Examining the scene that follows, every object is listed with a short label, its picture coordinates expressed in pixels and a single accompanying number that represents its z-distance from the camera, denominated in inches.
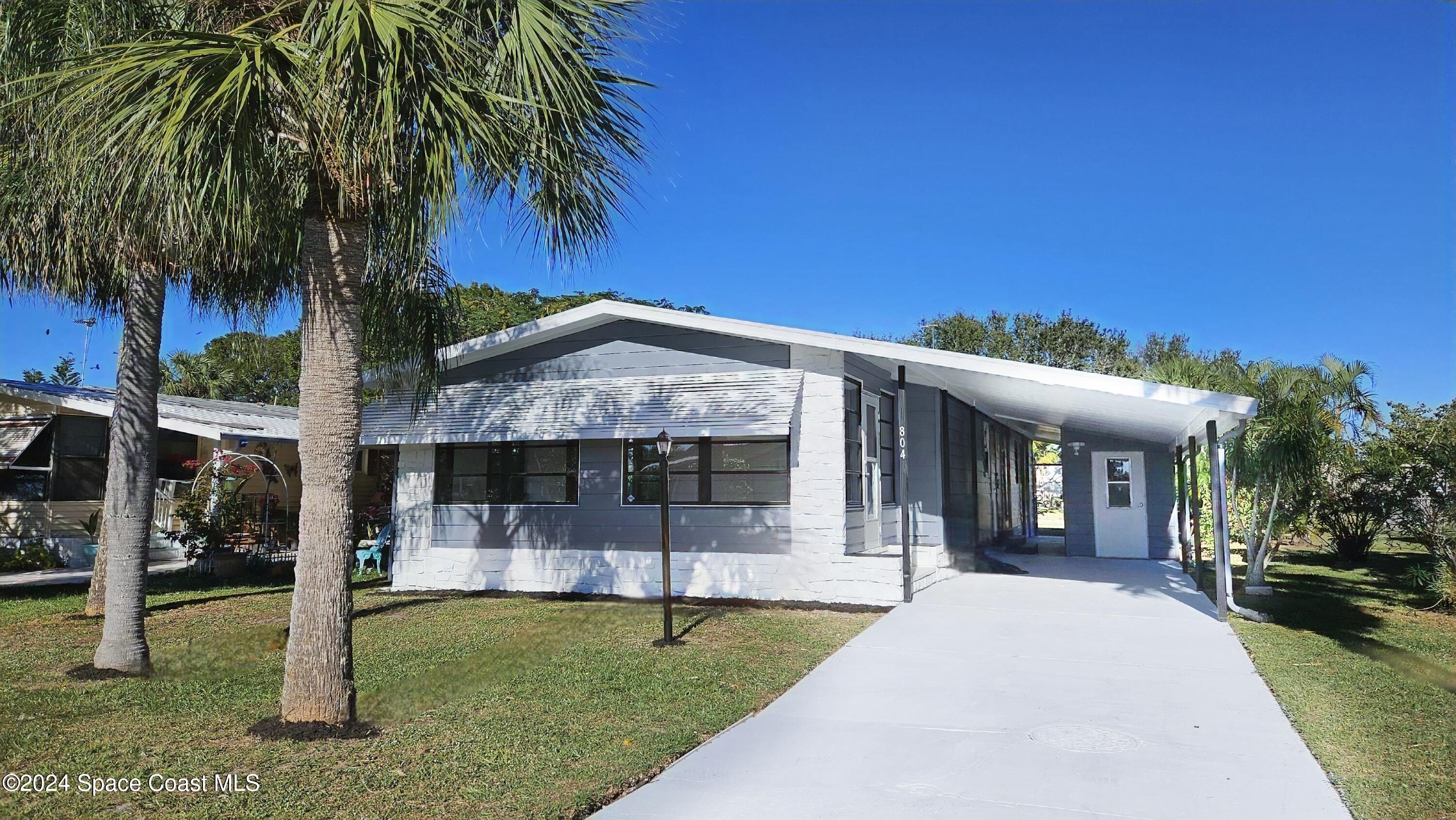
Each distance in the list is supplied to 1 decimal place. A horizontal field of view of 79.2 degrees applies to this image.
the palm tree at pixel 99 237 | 219.3
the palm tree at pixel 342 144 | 176.7
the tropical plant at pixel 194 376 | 1143.0
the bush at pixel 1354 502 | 538.3
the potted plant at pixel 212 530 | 534.3
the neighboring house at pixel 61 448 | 582.9
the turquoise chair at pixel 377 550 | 556.7
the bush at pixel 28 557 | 572.4
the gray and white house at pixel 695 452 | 417.1
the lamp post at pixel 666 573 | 316.5
